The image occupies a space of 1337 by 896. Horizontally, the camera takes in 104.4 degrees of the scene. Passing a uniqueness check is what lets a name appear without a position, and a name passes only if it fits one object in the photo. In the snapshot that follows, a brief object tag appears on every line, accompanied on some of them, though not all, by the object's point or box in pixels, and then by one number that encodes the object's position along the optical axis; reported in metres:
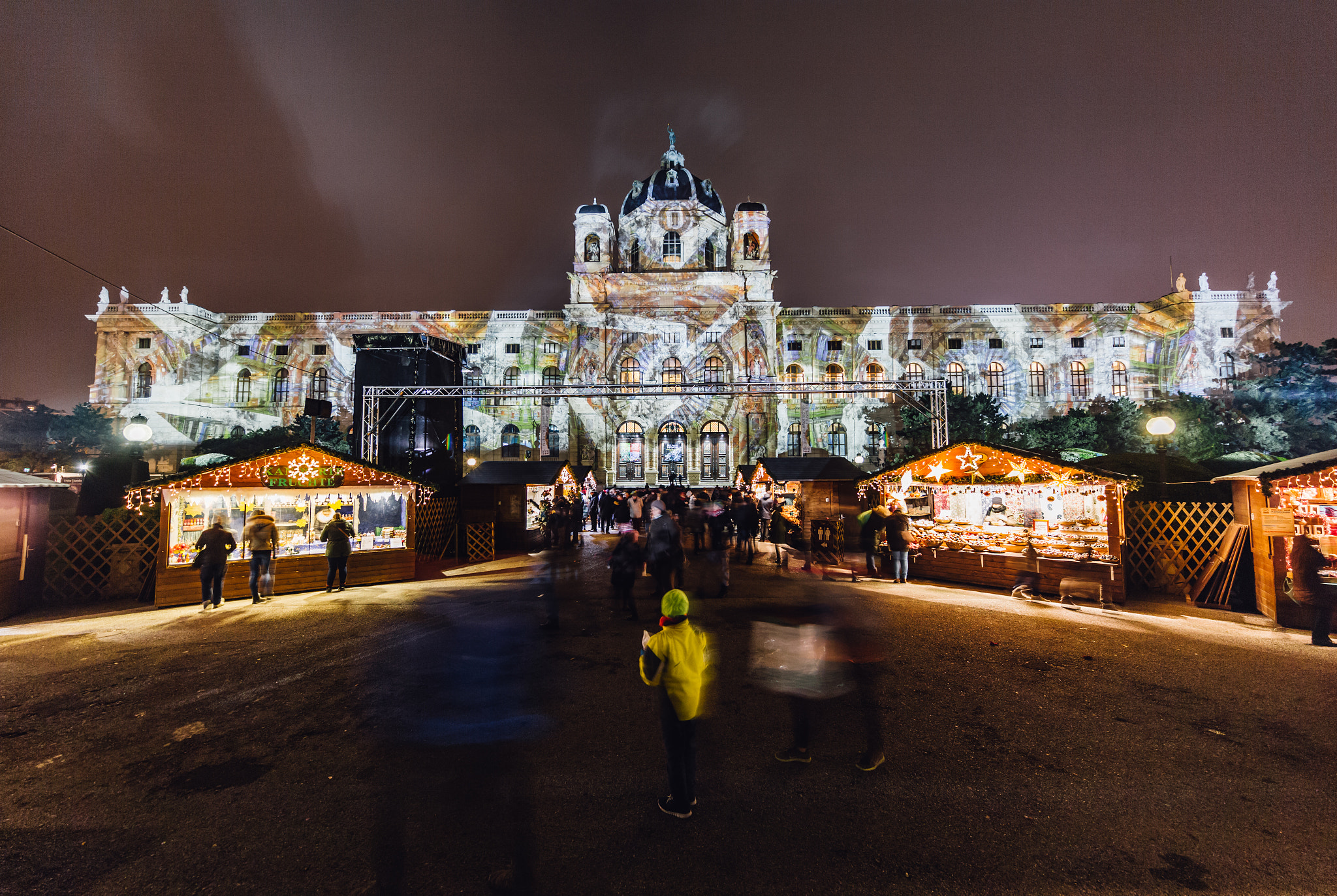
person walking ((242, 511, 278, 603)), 9.33
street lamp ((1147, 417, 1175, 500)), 10.28
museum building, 36.09
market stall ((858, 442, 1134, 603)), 9.19
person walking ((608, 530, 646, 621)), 8.13
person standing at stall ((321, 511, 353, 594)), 10.05
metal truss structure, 18.38
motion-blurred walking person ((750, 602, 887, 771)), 3.62
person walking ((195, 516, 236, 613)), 8.82
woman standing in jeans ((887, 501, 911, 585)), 10.68
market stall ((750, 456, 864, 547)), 14.40
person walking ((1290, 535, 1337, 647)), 6.54
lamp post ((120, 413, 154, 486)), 12.33
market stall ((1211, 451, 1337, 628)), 7.39
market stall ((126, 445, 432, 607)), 9.32
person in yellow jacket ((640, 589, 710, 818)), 3.24
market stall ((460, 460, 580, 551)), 16.16
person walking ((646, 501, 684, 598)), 8.09
